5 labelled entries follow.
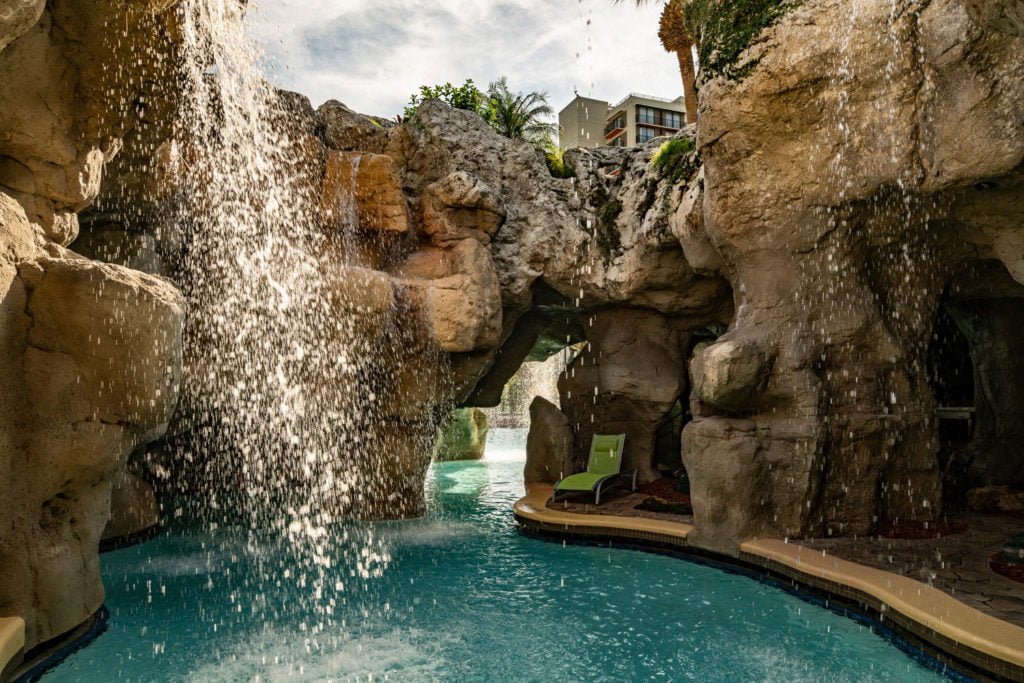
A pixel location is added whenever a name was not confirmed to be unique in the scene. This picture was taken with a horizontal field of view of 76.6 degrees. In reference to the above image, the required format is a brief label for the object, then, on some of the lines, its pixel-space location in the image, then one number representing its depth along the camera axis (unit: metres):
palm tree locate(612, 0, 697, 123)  18.52
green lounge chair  11.13
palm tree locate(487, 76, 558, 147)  23.01
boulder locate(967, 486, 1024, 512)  9.92
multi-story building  44.22
